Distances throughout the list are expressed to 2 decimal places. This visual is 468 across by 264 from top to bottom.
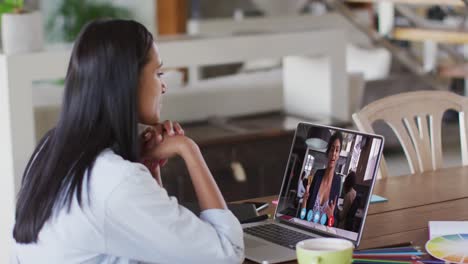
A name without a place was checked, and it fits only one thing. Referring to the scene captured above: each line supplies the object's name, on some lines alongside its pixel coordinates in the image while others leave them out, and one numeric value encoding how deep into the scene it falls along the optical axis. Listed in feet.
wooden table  7.06
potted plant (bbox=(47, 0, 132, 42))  26.08
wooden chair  9.93
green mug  5.61
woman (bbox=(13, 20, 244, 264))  5.83
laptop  6.74
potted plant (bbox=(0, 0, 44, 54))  12.55
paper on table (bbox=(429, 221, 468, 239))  6.97
